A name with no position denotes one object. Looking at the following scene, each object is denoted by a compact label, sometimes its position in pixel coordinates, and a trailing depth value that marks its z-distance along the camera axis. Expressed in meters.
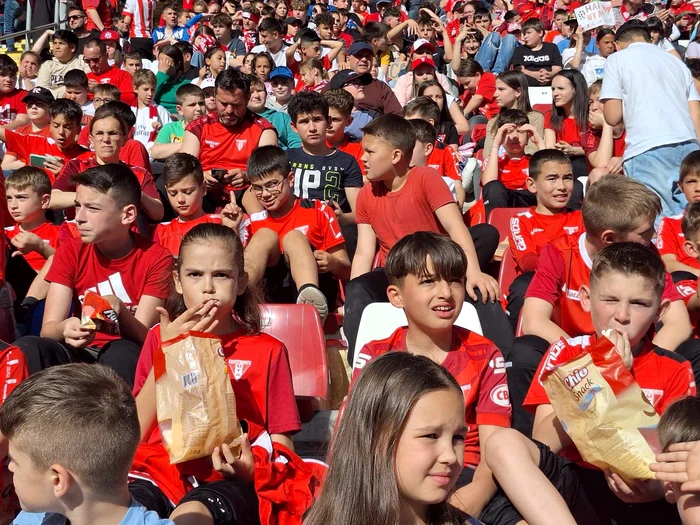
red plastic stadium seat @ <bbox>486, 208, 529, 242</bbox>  5.42
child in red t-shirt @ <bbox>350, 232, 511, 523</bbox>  2.89
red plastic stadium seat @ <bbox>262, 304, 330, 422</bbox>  3.64
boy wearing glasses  4.39
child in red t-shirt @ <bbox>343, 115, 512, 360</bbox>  4.27
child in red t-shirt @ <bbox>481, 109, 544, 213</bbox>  6.21
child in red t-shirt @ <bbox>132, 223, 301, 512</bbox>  2.67
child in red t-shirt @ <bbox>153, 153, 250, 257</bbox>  4.73
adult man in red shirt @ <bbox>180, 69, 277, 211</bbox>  5.95
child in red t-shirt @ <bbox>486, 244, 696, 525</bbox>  2.50
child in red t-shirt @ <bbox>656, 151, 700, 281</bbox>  4.30
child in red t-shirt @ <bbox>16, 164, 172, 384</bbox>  3.74
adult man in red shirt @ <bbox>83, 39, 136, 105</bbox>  9.73
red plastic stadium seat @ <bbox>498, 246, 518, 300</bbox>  4.72
